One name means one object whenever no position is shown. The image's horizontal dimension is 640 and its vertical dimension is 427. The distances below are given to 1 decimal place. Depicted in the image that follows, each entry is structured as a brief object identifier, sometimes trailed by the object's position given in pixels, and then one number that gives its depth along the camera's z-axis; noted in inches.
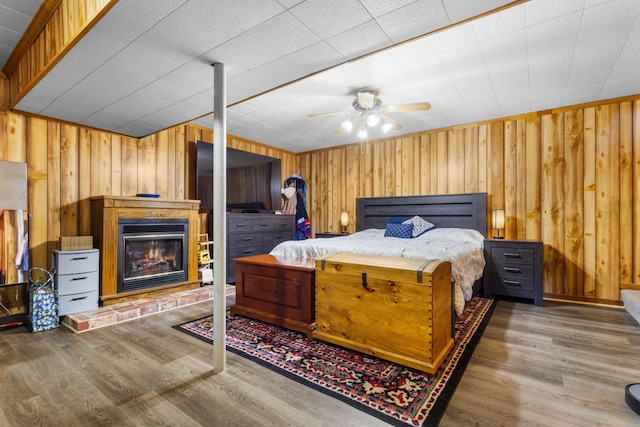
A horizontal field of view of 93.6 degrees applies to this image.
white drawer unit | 119.2
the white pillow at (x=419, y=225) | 173.6
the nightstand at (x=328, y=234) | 215.8
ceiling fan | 126.1
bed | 112.9
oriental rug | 66.5
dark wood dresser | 187.0
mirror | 116.7
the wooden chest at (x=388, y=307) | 79.2
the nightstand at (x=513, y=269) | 144.0
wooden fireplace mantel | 131.7
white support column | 82.9
